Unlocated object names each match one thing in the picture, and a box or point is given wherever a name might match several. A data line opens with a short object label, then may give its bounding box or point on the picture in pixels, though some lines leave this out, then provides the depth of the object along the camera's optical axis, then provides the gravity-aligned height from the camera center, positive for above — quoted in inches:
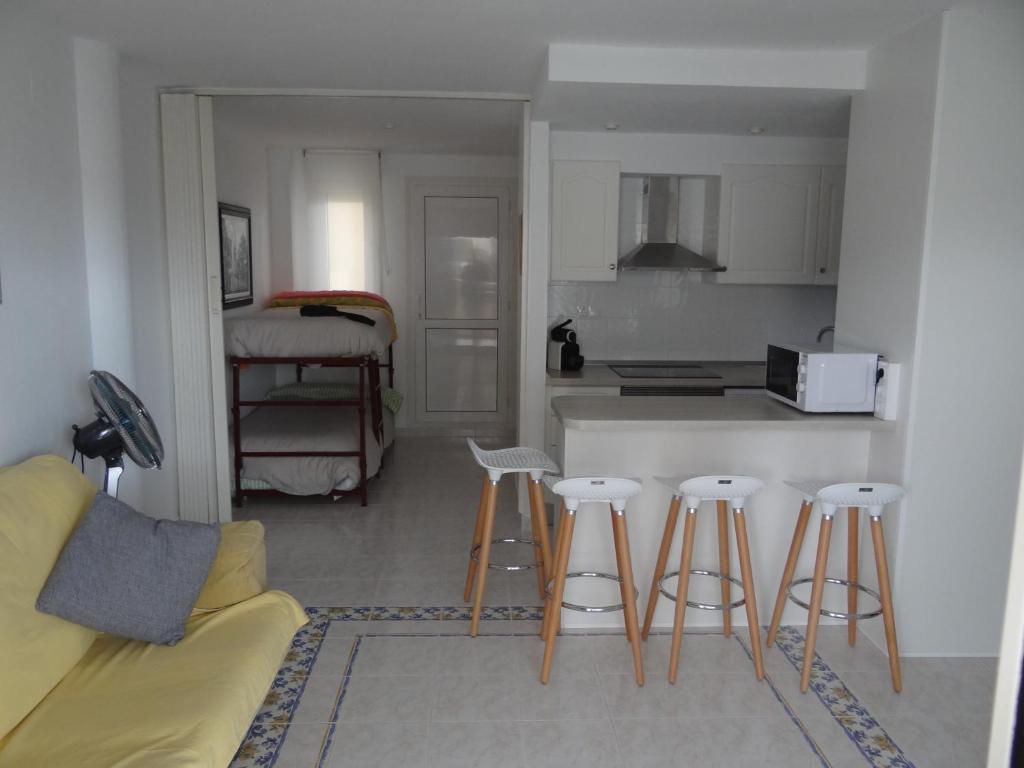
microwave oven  124.3 -16.5
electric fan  114.8 -24.4
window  269.1 +5.0
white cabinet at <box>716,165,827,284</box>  192.2 +10.6
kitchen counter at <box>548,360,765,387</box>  180.5 -24.9
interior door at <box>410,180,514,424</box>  275.7 -11.9
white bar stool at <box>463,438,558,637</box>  126.7 -37.0
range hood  193.3 +6.7
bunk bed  193.5 -40.9
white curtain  266.1 +13.0
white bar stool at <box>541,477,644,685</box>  114.2 -37.7
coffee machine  192.9 -19.9
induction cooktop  189.6 -24.3
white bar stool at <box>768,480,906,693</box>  112.7 -36.8
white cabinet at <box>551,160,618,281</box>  184.7 +10.1
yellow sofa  75.4 -43.1
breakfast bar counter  129.7 -31.8
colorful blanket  244.7 -11.5
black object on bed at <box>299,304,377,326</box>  203.3 -12.8
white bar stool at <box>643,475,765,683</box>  114.0 -35.8
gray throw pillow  87.9 -34.6
